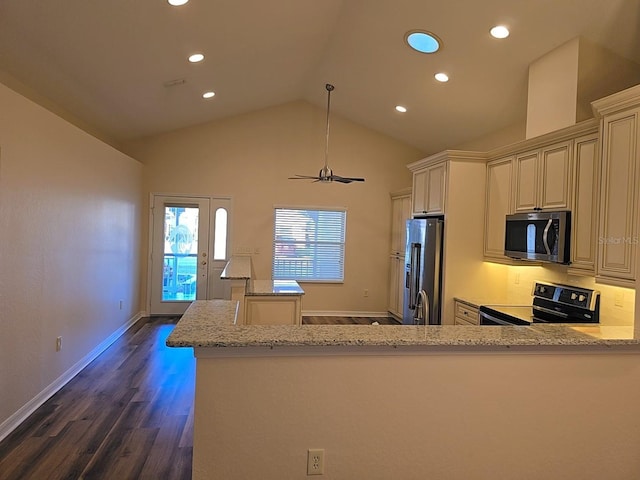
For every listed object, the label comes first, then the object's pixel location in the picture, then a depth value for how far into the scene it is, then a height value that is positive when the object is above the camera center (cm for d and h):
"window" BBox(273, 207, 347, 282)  708 -5
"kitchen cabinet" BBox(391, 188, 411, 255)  661 +46
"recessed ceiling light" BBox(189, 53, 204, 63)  411 +177
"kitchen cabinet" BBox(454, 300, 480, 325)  374 -61
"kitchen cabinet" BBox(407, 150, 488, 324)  410 +23
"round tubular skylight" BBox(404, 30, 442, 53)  380 +190
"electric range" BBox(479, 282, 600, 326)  304 -45
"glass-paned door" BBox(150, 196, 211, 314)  677 -30
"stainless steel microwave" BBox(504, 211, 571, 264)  305 +12
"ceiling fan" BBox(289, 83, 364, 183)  486 +132
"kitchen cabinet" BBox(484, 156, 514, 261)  381 +42
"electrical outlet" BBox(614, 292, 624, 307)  287 -31
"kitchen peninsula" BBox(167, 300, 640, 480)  169 -66
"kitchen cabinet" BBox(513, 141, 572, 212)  312 +57
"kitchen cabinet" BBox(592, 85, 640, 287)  221 +37
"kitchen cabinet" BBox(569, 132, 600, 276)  285 +32
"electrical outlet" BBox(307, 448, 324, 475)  174 -90
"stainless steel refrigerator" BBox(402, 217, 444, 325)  414 -27
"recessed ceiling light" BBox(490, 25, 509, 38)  335 +175
